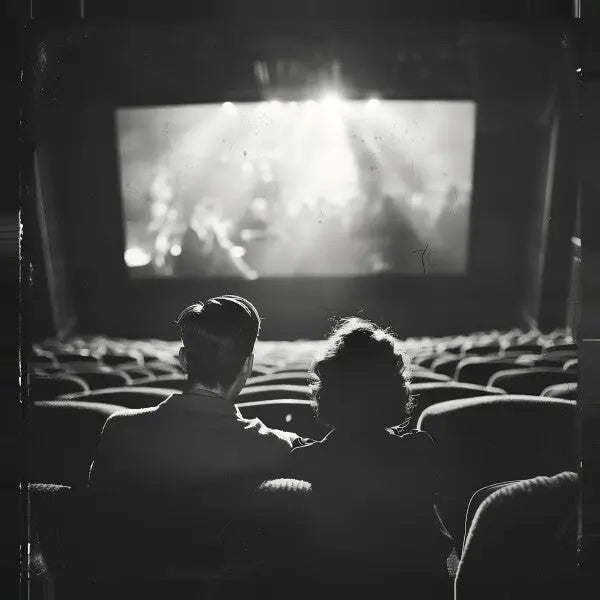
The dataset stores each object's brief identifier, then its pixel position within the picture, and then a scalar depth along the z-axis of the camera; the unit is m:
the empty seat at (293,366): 2.40
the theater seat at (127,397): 1.56
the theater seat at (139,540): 1.30
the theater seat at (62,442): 1.41
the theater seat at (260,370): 2.25
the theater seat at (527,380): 1.65
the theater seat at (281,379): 1.96
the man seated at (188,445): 1.34
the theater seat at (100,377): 2.05
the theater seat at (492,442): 1.36
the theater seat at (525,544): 1.25
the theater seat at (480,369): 2.34
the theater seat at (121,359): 2.99
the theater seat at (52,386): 1.42
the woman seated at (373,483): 1.31
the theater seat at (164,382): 1.90
